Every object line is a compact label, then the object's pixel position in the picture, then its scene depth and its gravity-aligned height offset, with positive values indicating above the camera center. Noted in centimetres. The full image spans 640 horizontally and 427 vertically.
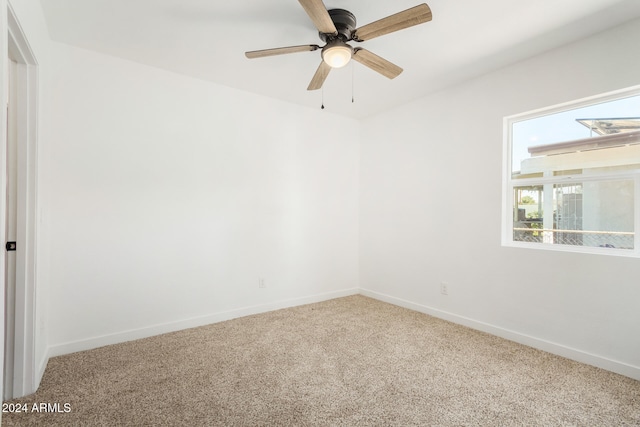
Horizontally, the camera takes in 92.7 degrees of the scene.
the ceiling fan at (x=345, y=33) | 167 +108
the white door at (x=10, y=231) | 184 -13
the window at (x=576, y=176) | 226 +28
